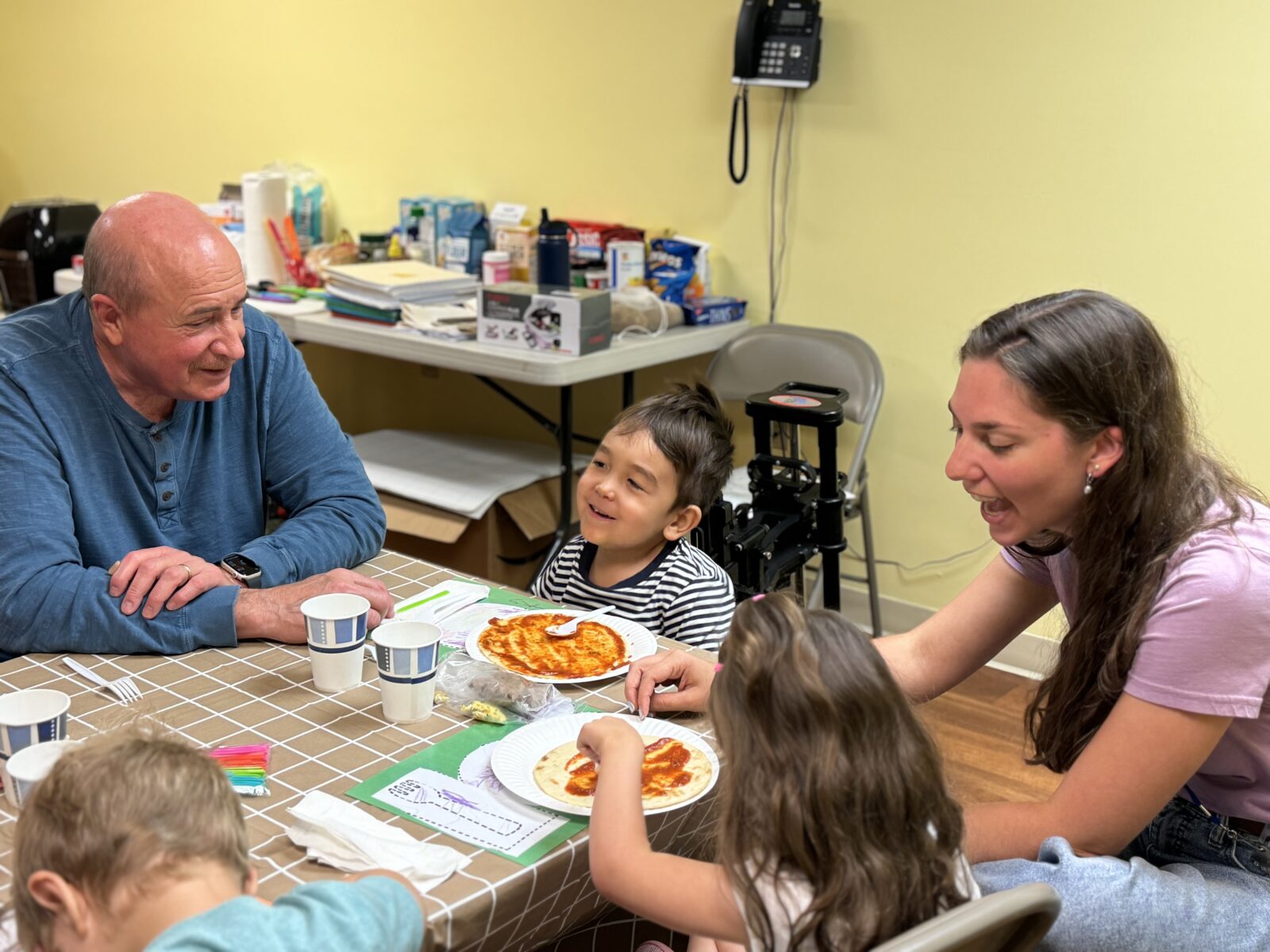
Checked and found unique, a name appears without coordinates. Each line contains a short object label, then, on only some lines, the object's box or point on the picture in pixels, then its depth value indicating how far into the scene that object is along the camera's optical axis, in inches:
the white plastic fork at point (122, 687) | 54.9
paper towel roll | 152.0
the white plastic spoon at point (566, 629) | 62.6
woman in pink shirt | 49.9
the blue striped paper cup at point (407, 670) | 52.1
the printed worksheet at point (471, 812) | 45.0
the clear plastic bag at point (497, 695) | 54.5
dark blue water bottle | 132.6
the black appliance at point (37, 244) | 164.6
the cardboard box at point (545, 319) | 119.6
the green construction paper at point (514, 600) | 67.6
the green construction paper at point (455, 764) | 44.9
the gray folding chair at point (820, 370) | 125.2
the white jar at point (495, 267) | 144.1
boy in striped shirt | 77.5
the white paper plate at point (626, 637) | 59.1
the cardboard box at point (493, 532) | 125.0
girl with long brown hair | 41.1
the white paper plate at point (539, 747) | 47.4
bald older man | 60.3
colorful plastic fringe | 46.9
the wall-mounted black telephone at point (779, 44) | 125.5
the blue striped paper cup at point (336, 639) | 54.9
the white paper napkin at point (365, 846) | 42.2
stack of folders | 134.1
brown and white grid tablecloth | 42.4
